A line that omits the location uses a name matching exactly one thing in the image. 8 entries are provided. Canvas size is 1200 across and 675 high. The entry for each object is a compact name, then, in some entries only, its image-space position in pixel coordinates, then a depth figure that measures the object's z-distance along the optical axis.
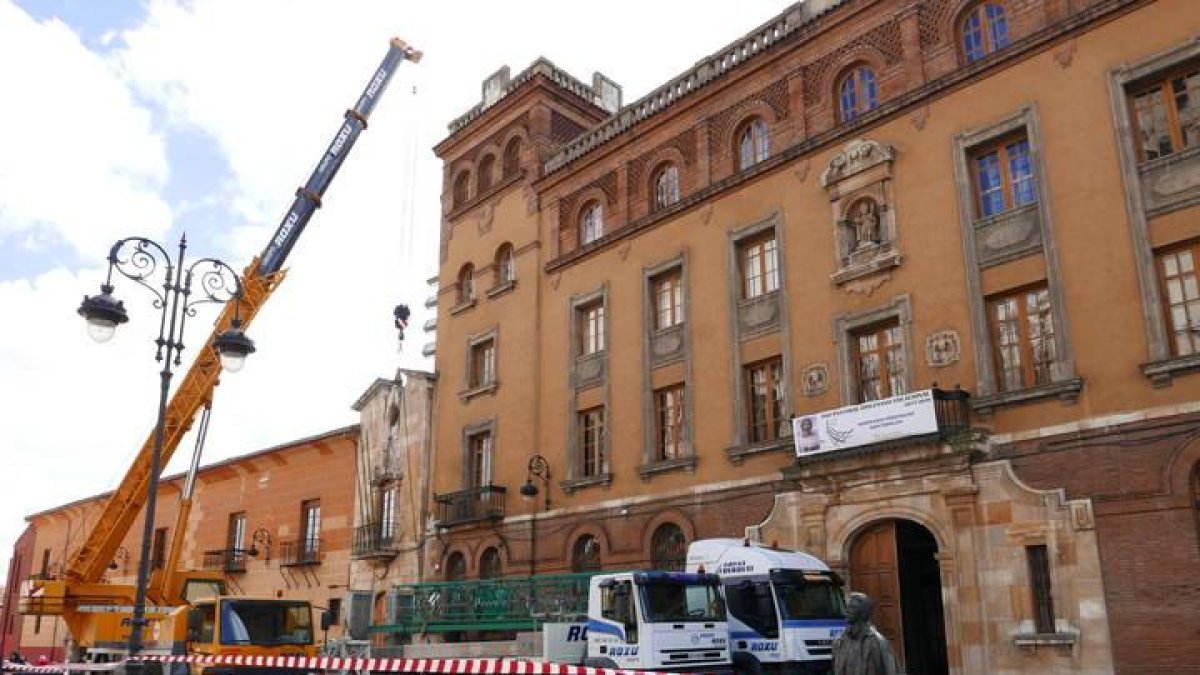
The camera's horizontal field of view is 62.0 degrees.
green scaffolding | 17.84
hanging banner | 18.17
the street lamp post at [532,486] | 26.41
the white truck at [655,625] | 15.27
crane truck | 19.89
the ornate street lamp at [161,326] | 14.19
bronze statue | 8.18
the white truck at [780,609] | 15.99
